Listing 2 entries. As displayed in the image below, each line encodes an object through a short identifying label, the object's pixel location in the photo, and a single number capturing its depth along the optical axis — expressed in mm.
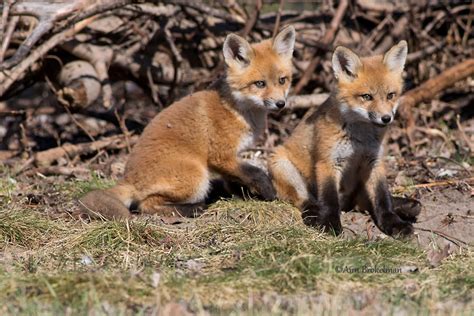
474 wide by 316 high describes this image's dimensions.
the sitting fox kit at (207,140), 12953
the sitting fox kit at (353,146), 12047
